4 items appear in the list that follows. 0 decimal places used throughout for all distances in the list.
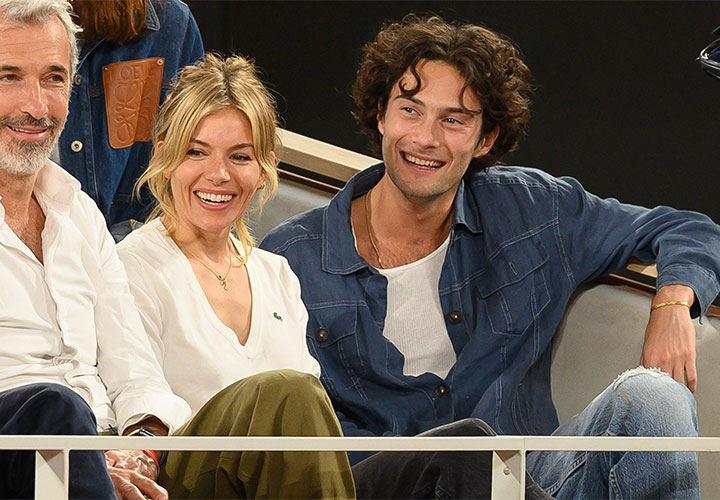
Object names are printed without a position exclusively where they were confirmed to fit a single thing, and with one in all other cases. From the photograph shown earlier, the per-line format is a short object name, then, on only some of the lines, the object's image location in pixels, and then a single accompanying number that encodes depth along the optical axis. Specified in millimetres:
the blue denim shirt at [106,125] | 7482
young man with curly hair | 7387
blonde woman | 7137
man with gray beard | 6996
